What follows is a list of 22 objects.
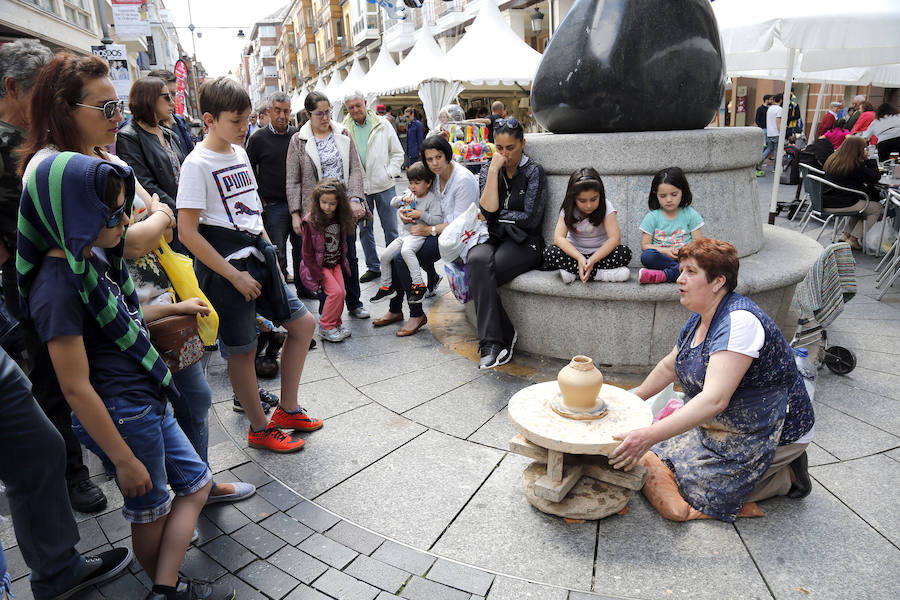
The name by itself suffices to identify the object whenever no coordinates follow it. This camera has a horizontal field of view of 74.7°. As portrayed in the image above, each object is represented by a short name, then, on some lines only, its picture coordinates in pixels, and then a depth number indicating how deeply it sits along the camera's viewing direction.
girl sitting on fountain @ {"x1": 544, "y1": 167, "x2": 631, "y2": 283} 4.14
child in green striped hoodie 1.78
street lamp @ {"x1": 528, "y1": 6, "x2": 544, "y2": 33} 19.90
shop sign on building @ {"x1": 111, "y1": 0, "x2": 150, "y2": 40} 13.66
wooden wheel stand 2.56
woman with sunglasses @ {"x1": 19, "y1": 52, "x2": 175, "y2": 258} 2.01
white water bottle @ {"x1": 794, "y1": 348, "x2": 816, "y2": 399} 3.22
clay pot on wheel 2.63
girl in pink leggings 4.91
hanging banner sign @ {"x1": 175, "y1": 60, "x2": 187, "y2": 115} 19.40
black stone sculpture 4.37
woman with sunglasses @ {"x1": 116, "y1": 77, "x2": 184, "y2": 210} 4.14
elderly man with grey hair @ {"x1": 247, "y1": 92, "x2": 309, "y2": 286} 5.89
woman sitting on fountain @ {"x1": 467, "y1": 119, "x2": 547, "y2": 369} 4.37
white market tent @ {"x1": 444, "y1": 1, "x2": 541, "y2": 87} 12.80
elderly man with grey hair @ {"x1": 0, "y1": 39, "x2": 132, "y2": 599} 1.95
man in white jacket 6.75
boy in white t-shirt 2.91
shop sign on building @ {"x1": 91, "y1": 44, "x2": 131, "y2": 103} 10.88
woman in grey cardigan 5.55
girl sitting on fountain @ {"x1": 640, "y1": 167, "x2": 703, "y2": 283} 4.13
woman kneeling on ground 2.43
